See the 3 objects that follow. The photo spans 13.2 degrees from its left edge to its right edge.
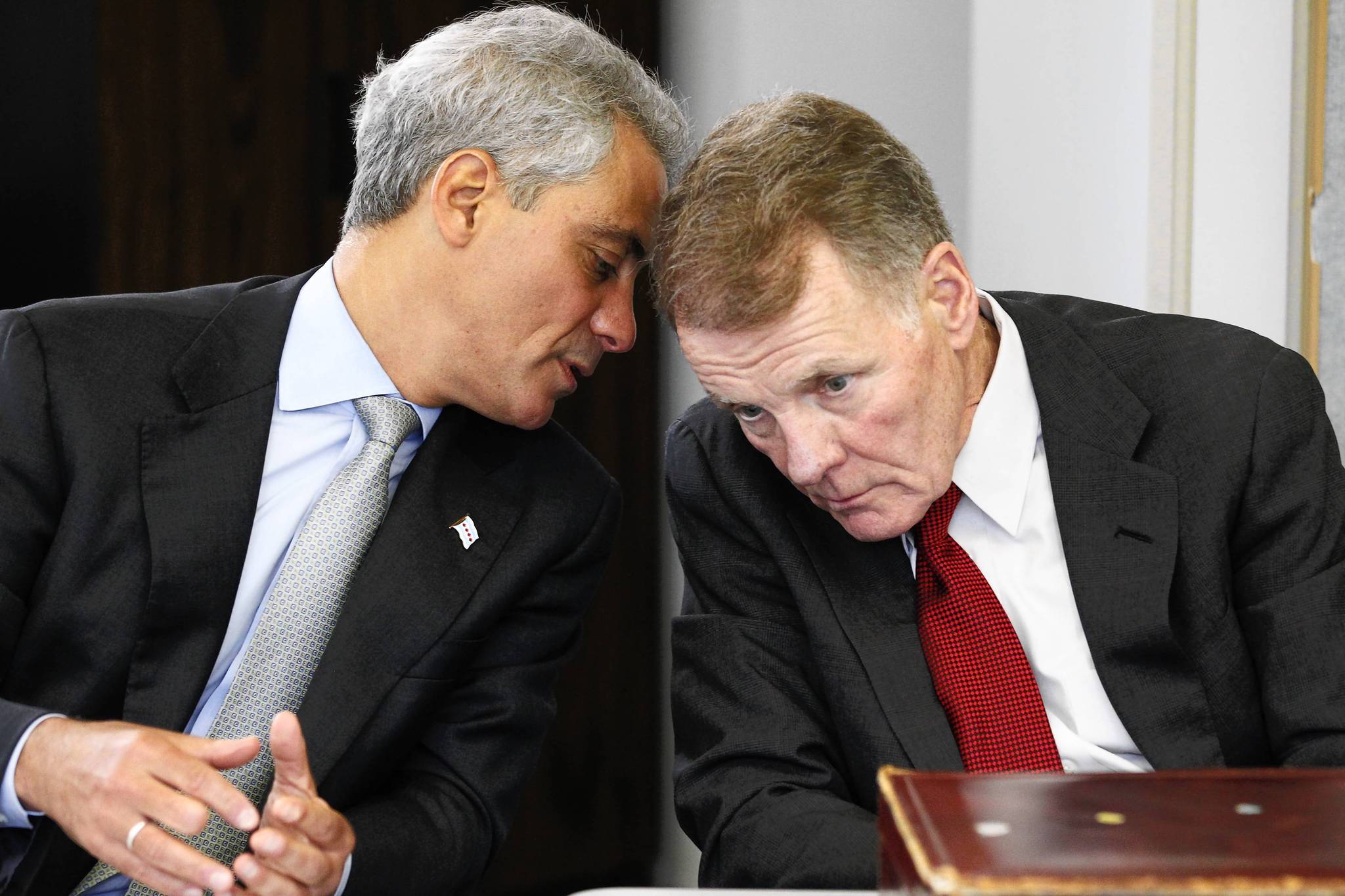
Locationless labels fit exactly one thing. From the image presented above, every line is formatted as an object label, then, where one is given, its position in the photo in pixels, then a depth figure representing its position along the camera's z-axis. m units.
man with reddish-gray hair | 3.55
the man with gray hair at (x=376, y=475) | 3.65
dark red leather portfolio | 2.66
